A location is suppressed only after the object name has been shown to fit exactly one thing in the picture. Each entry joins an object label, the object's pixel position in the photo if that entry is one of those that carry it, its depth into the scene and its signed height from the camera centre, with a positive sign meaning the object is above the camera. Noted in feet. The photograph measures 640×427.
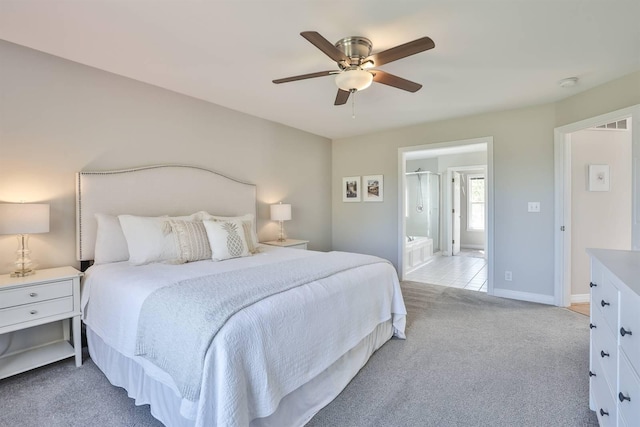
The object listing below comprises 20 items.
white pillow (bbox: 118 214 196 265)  8.05 -0.74
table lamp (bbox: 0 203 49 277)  6.69 -0.23
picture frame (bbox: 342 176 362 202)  16.89 +1.34
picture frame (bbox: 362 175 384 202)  16.10 +1.32
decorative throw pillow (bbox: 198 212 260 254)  10.03 -0.54
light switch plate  12.05 +0.21
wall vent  11.73 +3.32
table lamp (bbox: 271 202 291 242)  13.38 +0.03
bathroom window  25.67 +0.88
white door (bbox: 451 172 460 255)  23.47 -0.20
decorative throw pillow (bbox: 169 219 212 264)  8.48 -0.79
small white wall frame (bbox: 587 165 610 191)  11.79 +1.33
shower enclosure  23.08 +0.50
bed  4.31 -1.88
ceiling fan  6.17 +3.29
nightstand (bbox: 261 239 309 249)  12.88 -1.33
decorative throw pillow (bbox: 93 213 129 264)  8.20 -0.79
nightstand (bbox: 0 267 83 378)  6.51 -2.15
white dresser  3.38 -1.69
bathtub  17.90 -2.46
